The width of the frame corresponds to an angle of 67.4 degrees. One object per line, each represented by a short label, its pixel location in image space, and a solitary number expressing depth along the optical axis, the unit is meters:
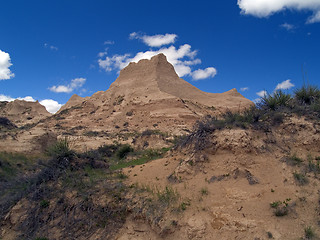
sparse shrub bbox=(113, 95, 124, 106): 39.60
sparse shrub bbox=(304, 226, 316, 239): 4.44
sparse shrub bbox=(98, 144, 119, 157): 17.48
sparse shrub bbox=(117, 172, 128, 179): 7.70
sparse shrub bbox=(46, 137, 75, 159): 8.23
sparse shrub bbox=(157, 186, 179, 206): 5.87
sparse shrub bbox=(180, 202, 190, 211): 5.55
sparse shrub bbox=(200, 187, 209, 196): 5.96
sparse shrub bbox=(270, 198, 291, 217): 4.95
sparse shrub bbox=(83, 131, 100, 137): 26.43
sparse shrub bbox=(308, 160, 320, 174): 5.88
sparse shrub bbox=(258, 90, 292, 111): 8.41
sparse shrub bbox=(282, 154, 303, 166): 6.19
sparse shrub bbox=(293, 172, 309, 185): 5.62
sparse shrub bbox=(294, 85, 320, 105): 8.81
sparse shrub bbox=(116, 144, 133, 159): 15.62
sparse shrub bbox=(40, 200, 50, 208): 6.71
